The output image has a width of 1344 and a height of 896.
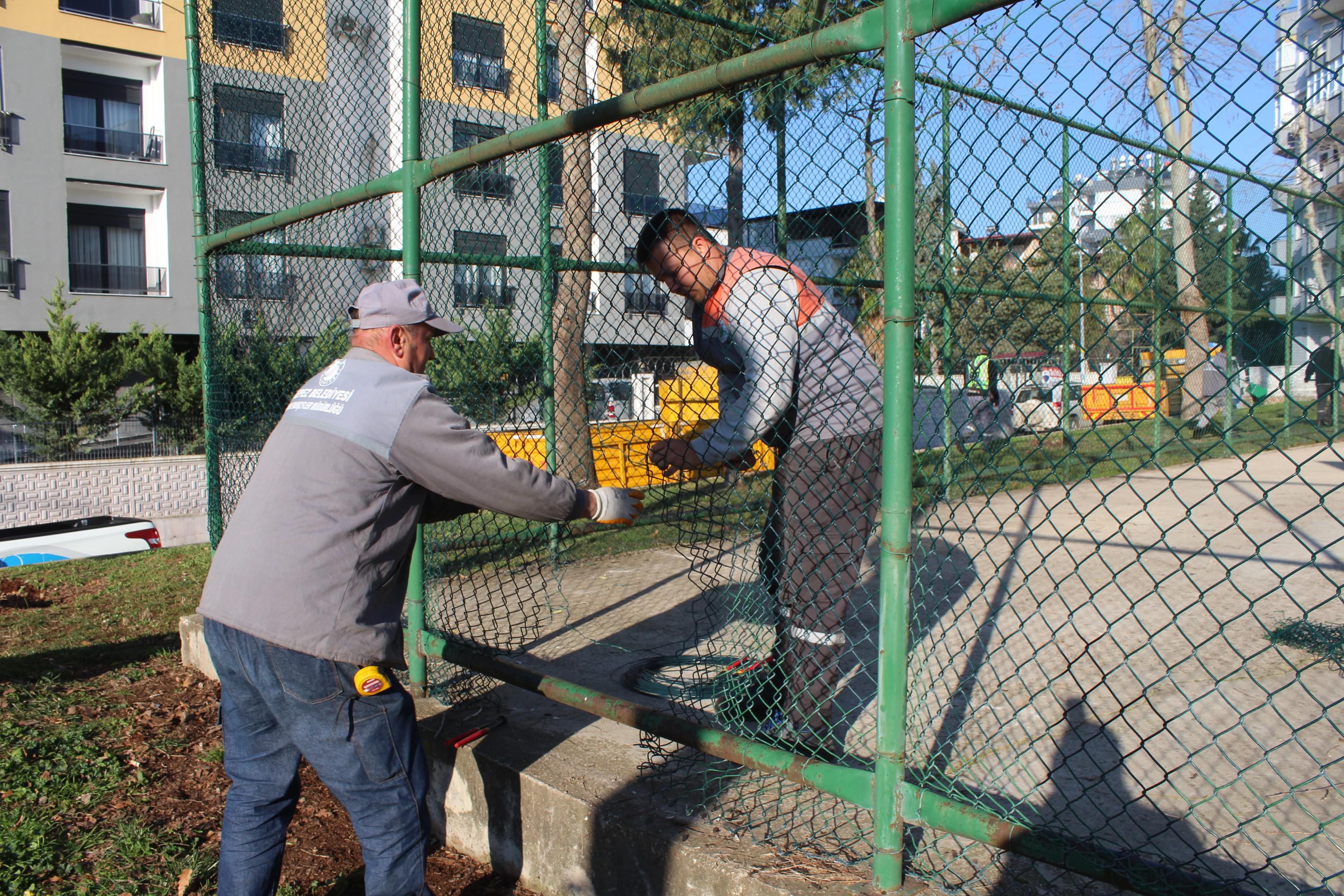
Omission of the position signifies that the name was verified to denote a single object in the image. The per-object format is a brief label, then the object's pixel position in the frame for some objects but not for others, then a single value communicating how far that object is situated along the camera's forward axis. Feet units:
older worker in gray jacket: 6.63
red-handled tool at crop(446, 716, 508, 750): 9.42
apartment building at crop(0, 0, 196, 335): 66.80
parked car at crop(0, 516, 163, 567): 35.81
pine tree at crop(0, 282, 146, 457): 55.77
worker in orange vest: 8.45
